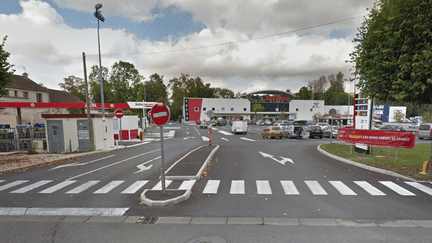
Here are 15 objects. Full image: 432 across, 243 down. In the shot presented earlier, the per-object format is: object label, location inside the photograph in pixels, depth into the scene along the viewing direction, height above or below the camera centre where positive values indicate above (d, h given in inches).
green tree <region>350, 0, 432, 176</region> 273.7 +84.2
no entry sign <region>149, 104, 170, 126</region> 225.6 -5.9
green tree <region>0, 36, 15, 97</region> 446.3 +91.1
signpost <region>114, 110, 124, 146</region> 681.0 -13.9
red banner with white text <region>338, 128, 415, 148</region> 407.8 -64.3
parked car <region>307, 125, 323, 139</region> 1011.7 -117.2
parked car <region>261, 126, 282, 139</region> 965.6 -112.9
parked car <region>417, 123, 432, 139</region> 916.8 -103.3
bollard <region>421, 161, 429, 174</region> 313.9 -92.4
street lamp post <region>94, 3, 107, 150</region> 536.7 +255.7
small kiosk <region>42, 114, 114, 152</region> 613.6 -70.6
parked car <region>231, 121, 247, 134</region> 1213.3 -110.2
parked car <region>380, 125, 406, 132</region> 1198.6 -116.9
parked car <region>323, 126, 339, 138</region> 1002.3 -121.2
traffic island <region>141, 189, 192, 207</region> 216.6 -99.0
